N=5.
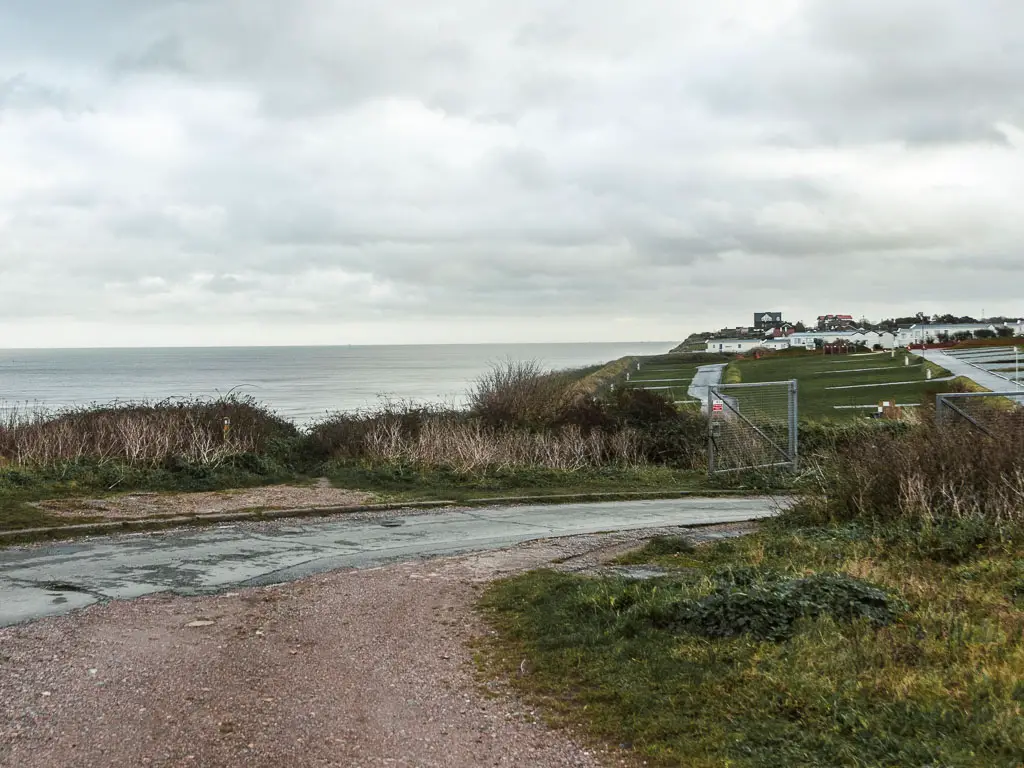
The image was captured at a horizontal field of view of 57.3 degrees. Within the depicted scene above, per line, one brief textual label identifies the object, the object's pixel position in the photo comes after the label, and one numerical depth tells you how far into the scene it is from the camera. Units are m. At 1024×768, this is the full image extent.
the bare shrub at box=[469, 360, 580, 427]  26.78
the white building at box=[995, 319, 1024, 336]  135.38
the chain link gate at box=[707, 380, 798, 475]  22.41
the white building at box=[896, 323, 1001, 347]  134.88
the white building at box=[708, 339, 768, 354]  148.50
